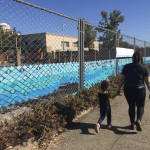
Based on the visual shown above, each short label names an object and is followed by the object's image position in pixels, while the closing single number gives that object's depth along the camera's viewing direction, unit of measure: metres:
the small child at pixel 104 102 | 3.13
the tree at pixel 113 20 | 28.35
